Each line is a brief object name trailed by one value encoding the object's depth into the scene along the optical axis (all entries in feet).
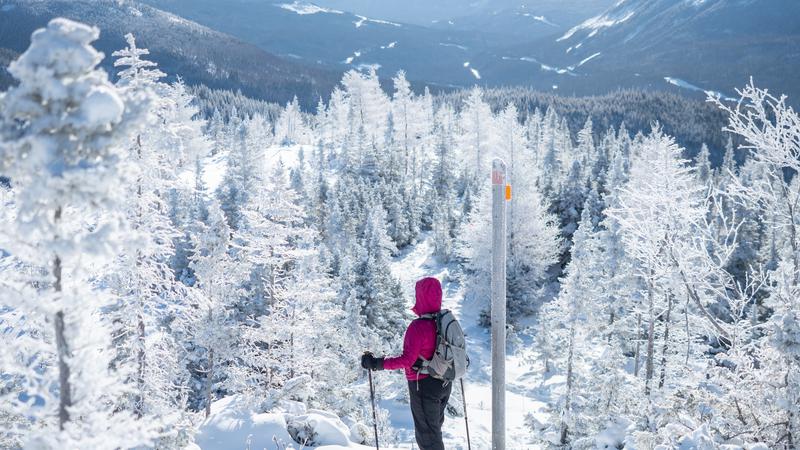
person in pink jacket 17.60
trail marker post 18.85
